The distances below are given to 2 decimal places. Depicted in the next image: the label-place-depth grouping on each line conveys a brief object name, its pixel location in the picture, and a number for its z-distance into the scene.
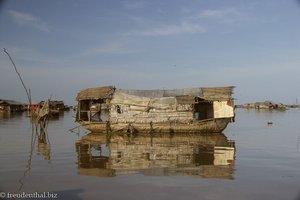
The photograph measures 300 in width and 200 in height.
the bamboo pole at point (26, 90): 16.21
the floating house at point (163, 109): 20.67
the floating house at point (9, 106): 51.58
